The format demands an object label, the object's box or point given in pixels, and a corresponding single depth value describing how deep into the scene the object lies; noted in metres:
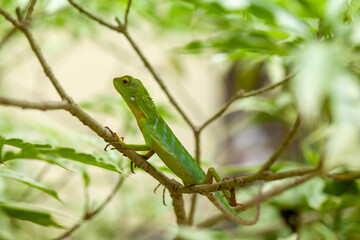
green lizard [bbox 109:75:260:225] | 0.89
